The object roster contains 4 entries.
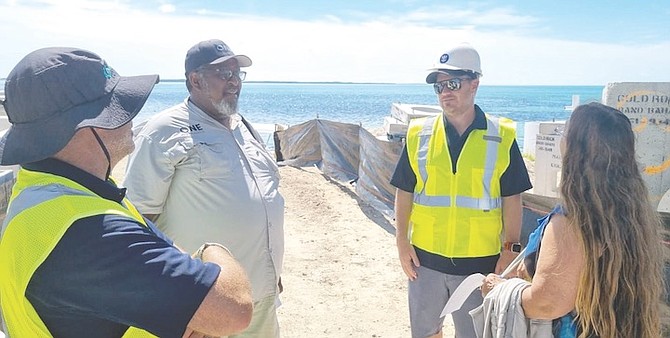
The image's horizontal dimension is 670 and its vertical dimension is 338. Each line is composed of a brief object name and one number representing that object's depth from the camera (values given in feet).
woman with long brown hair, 6.04
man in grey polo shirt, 9.17
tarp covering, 27.73
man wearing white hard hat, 10.05
